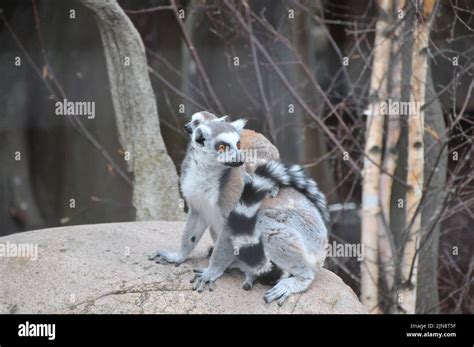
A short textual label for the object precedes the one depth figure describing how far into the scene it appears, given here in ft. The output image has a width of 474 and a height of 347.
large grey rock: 9.71
